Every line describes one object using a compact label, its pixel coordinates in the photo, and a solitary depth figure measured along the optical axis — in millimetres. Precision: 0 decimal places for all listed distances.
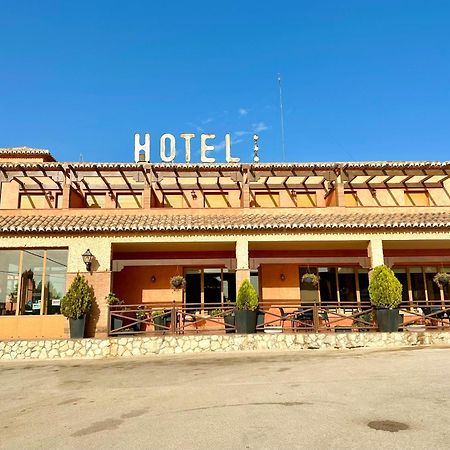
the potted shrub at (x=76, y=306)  14391
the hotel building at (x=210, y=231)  15625
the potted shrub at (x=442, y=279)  16250
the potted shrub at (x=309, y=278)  16688
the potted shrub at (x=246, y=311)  14430
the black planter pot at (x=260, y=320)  14861
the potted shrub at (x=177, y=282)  17267
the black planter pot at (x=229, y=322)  14907
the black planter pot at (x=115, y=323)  14836
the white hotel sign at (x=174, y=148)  21562
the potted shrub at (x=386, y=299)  14359
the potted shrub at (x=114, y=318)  14844
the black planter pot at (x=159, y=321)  15139
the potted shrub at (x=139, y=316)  15258
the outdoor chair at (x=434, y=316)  15205
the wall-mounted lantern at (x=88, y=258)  15188
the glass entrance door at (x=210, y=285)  18547
